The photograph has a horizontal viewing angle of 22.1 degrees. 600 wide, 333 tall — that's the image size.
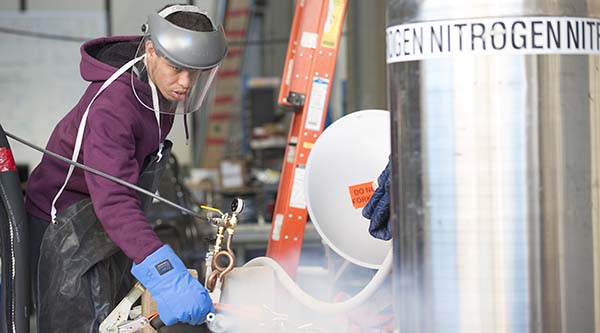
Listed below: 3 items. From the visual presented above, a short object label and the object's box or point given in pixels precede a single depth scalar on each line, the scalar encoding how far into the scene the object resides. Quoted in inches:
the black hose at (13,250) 193.1
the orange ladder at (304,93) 261.0
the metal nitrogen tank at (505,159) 102.9
